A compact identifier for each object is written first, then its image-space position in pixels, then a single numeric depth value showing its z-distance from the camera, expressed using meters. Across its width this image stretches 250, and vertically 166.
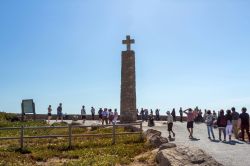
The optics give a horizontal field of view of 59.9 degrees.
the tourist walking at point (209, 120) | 12.78
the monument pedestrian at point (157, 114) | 24.18
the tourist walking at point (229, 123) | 12.19
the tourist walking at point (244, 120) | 12.01
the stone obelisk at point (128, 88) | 18.83
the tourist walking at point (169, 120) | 13.26
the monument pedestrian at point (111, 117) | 18.61
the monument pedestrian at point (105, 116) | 18.77
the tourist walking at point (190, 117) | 13.15
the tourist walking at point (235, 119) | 12.96
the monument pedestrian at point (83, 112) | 20.30
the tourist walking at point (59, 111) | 21.12
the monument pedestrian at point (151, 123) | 18.50
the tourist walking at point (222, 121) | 12.20
